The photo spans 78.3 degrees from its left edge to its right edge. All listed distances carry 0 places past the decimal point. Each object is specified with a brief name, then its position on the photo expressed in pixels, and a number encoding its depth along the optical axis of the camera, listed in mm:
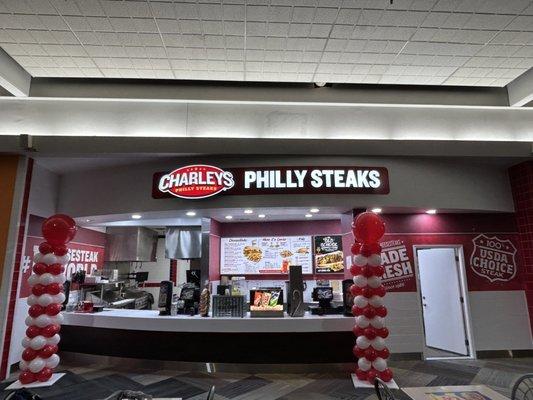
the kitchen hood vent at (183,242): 7539
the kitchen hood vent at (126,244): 9211
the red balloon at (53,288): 4835
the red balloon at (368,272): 4816
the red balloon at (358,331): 4768
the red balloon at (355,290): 4875
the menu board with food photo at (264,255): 7566
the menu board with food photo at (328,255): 7480
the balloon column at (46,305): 4664
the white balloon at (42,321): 4719
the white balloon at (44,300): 4758
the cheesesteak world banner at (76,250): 5949
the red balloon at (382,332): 4688
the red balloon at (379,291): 4793
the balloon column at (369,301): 4664
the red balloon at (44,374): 4715
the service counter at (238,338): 5141
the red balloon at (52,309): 4801
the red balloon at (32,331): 4688
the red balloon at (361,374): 4766
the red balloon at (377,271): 4836
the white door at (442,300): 6453
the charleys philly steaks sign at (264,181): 5590
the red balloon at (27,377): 4648
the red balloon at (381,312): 4734
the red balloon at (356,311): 4781
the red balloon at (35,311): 4730
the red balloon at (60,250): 4967
